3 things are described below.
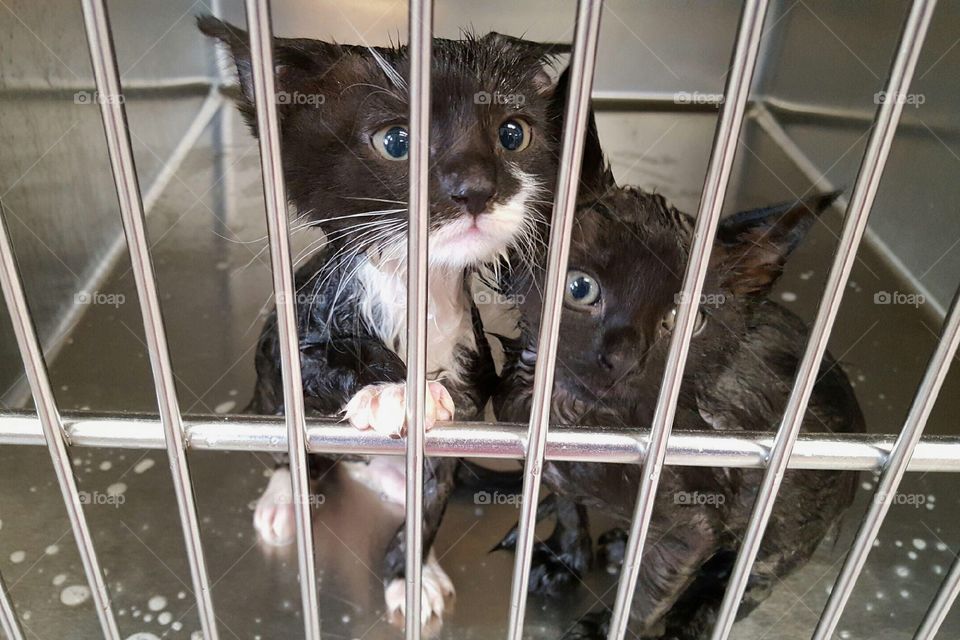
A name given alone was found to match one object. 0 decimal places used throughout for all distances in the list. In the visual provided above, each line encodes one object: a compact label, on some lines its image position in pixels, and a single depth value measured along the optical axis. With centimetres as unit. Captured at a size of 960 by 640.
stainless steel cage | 16
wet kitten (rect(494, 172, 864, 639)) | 25
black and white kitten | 24
